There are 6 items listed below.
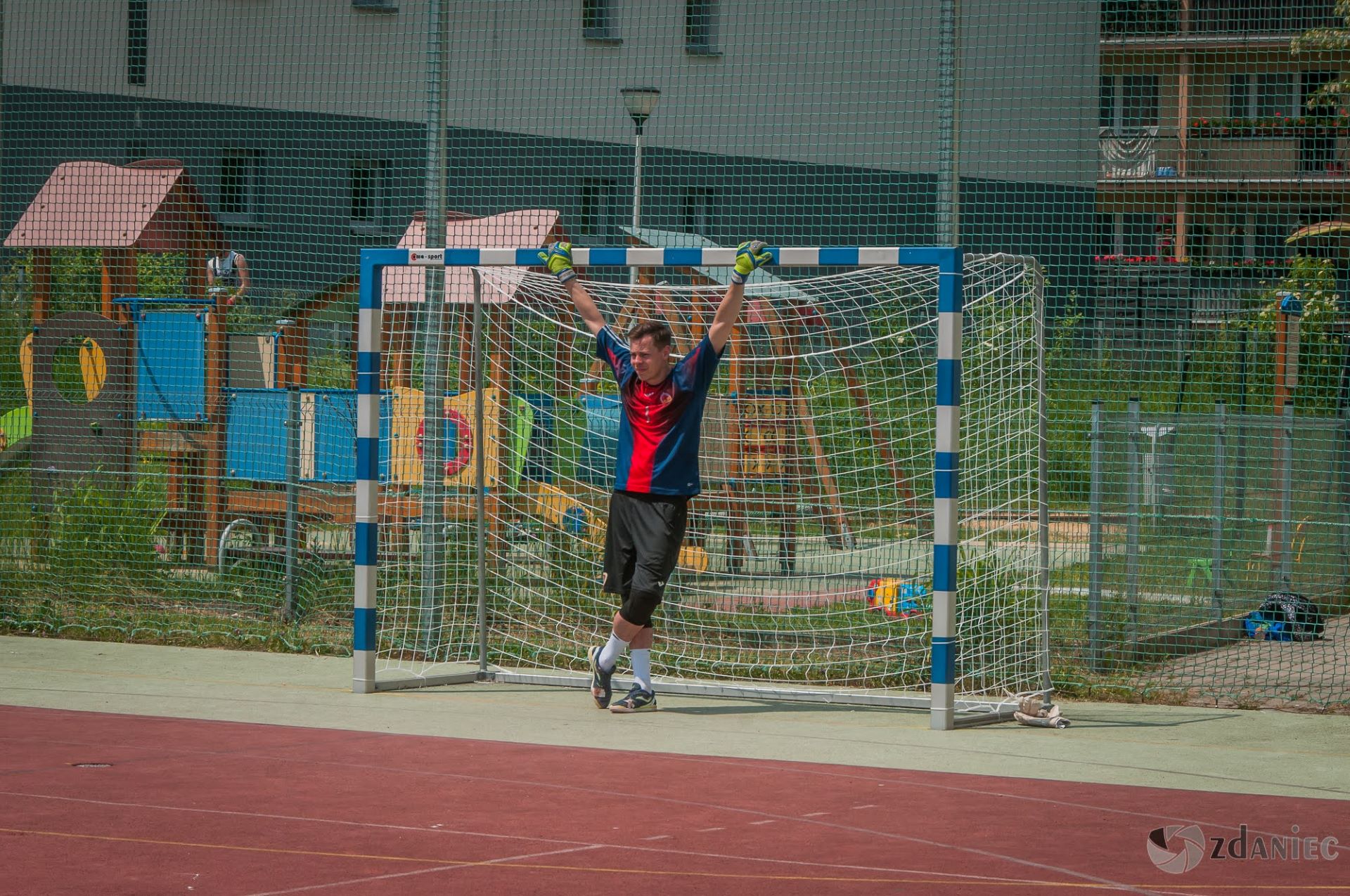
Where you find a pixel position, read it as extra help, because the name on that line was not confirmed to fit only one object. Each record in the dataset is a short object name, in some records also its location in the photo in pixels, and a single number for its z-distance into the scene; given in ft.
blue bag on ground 62.23
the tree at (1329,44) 63.98
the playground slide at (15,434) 77.45
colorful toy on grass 59.52
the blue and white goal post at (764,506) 54.39
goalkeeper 49.62
